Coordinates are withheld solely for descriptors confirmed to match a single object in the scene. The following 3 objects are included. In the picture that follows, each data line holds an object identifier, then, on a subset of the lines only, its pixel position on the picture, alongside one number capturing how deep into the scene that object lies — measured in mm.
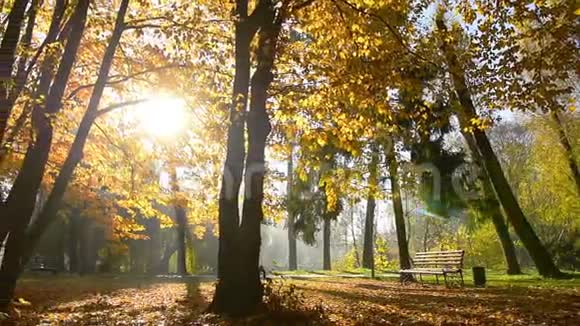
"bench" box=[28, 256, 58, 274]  30609
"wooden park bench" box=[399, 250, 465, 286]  13430
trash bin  14160
